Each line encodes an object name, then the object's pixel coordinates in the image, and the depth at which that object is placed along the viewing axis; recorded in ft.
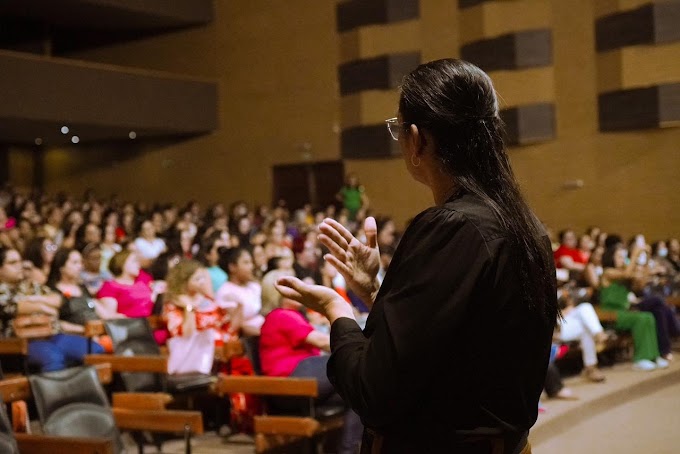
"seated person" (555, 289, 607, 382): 20.85
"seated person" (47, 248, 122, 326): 17.43
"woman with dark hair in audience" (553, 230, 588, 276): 28.94
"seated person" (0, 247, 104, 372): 15.08
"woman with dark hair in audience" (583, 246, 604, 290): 25.29
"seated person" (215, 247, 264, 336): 17.40
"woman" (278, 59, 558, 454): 4.02
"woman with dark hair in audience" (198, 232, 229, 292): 21.12
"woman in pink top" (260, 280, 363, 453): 13.83
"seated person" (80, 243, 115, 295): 20.68
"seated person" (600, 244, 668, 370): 22.86
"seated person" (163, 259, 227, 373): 15.60
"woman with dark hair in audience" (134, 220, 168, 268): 27.81
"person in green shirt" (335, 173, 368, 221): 41.73
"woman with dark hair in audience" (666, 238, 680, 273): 32.07
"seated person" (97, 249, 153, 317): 18.53
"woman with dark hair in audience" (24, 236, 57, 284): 19.79
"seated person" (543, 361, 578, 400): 18.66
